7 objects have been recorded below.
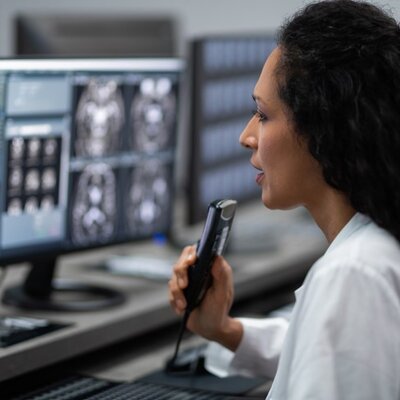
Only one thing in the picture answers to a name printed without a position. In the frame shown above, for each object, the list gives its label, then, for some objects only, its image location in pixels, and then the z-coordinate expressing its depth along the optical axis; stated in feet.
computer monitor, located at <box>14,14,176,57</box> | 9.24
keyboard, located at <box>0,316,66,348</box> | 6.95
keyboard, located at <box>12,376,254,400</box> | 6.76
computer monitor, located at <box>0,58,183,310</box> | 7.50
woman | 5.48
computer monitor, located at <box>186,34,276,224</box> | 8.94
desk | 6.96
